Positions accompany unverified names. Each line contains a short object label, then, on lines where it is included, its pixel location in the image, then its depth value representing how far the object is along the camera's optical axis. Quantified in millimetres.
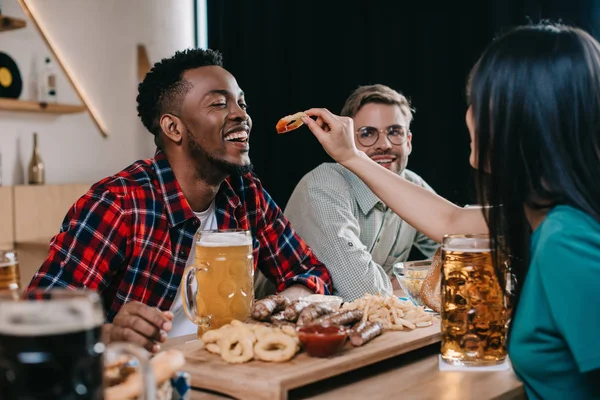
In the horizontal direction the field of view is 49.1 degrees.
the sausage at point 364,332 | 1279
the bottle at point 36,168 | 4359
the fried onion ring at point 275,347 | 1188
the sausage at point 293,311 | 1446
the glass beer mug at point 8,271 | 1375
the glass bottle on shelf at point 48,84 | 4445
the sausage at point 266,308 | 1473
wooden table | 1117
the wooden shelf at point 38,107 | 4168
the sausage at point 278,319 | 1453
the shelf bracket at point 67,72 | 4457
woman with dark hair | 1023
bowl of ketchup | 1190
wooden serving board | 1081
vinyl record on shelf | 4203
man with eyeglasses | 2299
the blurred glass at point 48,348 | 670
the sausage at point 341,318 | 1321
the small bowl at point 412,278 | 1695
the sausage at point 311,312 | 1354
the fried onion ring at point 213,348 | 1256
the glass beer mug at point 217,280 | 1435
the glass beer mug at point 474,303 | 1235
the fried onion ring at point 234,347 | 1194
